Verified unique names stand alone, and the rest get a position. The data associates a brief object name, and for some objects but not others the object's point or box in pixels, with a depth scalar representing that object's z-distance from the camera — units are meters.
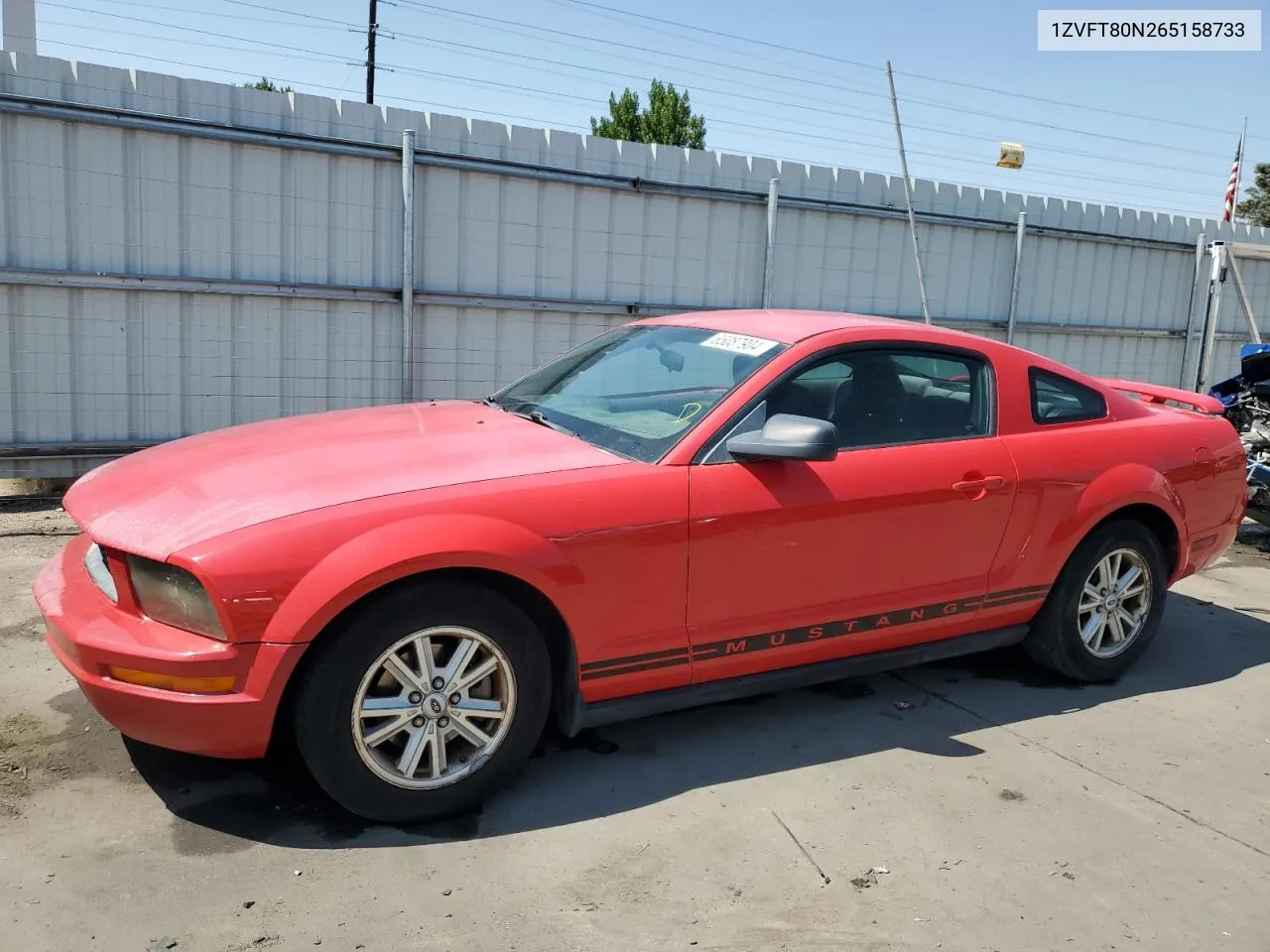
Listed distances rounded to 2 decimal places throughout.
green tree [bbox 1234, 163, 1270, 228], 39.69
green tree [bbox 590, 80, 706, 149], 35.59
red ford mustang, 2.93
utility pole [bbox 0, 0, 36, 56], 7.39
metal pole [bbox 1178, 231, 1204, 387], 12.38
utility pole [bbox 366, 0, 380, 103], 28.73
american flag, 20.75
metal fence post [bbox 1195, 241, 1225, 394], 9.40
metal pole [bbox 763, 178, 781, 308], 9.25
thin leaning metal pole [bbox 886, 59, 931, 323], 8.13
